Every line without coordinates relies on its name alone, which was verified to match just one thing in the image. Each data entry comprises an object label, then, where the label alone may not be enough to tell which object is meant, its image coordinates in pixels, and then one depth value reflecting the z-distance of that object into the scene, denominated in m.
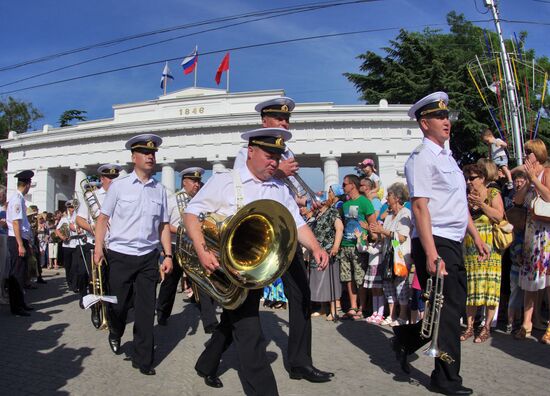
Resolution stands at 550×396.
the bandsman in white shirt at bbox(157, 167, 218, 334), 6.38
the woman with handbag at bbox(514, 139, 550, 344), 5.48
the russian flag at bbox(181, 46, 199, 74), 36.97
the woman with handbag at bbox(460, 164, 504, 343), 5.70
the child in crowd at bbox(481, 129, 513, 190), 8.09
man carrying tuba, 3.22
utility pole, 18.58
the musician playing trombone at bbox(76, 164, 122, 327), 7.02
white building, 35.62
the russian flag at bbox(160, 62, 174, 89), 39.91
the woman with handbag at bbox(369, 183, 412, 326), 6.56
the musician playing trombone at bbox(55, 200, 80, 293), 10.84
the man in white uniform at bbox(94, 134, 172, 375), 4.82
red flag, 36.03
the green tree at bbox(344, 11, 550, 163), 35.88
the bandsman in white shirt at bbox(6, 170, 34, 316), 8.18
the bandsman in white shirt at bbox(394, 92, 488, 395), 3.74
